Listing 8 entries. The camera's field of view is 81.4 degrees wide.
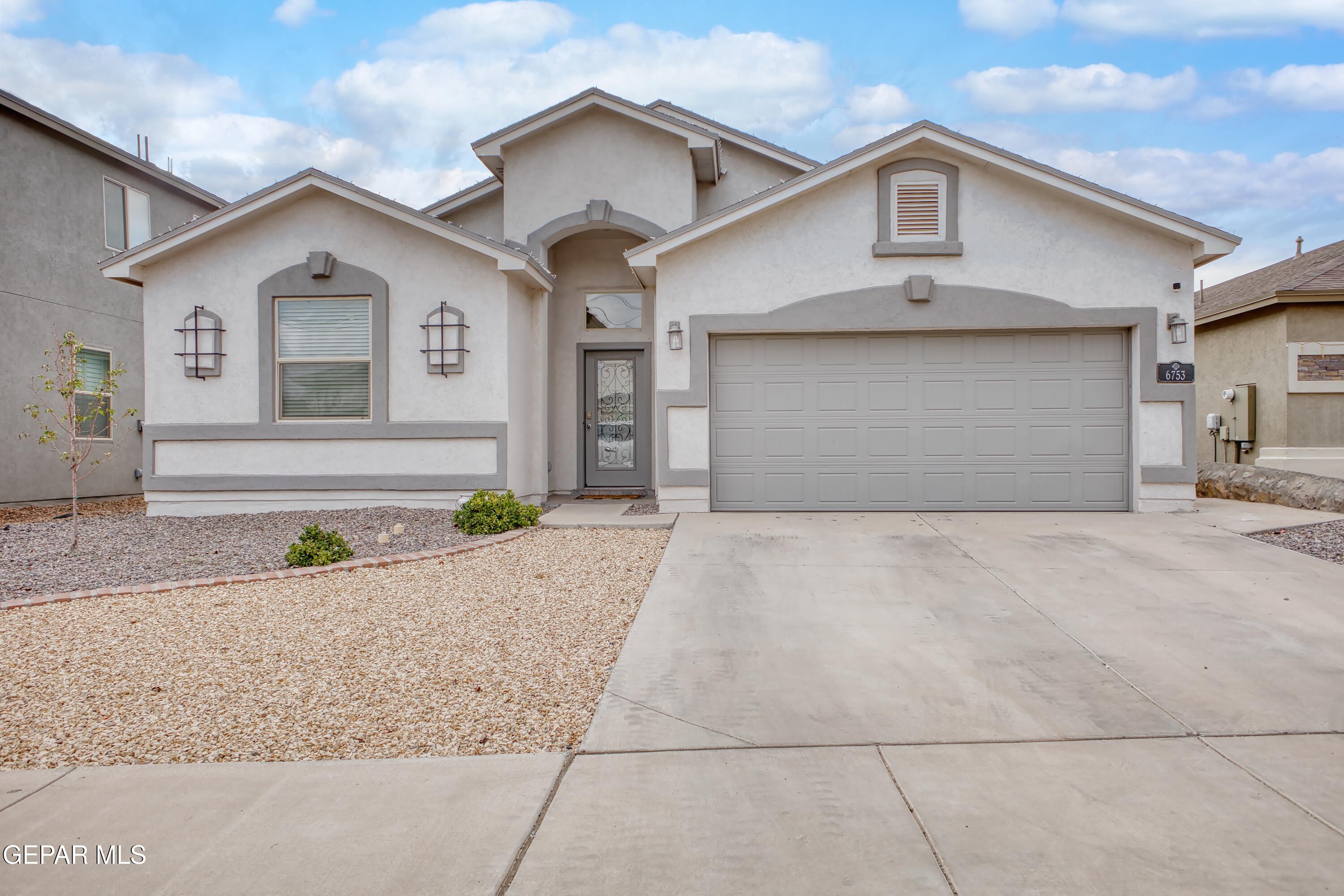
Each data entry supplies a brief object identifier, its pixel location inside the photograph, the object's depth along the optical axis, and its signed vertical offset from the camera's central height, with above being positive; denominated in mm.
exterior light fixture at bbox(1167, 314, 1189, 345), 9289 +1255
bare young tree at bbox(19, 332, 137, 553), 12281 +394
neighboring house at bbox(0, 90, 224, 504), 12000 +2847
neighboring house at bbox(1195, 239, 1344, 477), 13016 +1128
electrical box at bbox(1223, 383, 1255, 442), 13992 +311
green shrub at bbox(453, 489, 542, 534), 8578 -885
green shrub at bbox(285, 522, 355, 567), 6918 -1017
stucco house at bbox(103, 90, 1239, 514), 9438 +1115
